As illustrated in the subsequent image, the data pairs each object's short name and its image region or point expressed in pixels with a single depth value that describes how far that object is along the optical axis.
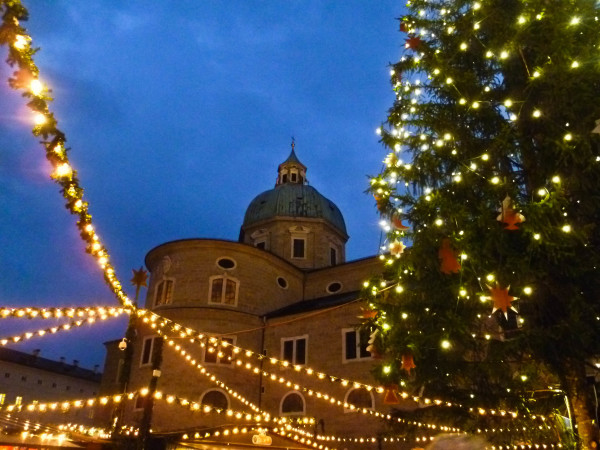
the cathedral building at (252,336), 21.95
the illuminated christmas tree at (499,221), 7.34
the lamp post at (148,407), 9.53
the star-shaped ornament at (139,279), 12.59
